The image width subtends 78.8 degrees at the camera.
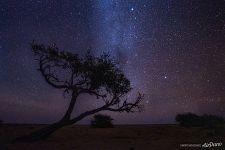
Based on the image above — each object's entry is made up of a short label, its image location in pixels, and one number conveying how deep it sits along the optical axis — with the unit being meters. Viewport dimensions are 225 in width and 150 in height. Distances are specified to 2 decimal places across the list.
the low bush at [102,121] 17.70
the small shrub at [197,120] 18.30
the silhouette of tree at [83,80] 9.99
